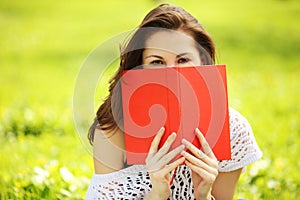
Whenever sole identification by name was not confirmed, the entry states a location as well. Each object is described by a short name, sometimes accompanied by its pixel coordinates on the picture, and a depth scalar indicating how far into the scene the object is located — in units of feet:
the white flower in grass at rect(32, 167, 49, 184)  10.43
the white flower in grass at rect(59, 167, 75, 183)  10.71
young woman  7.34
